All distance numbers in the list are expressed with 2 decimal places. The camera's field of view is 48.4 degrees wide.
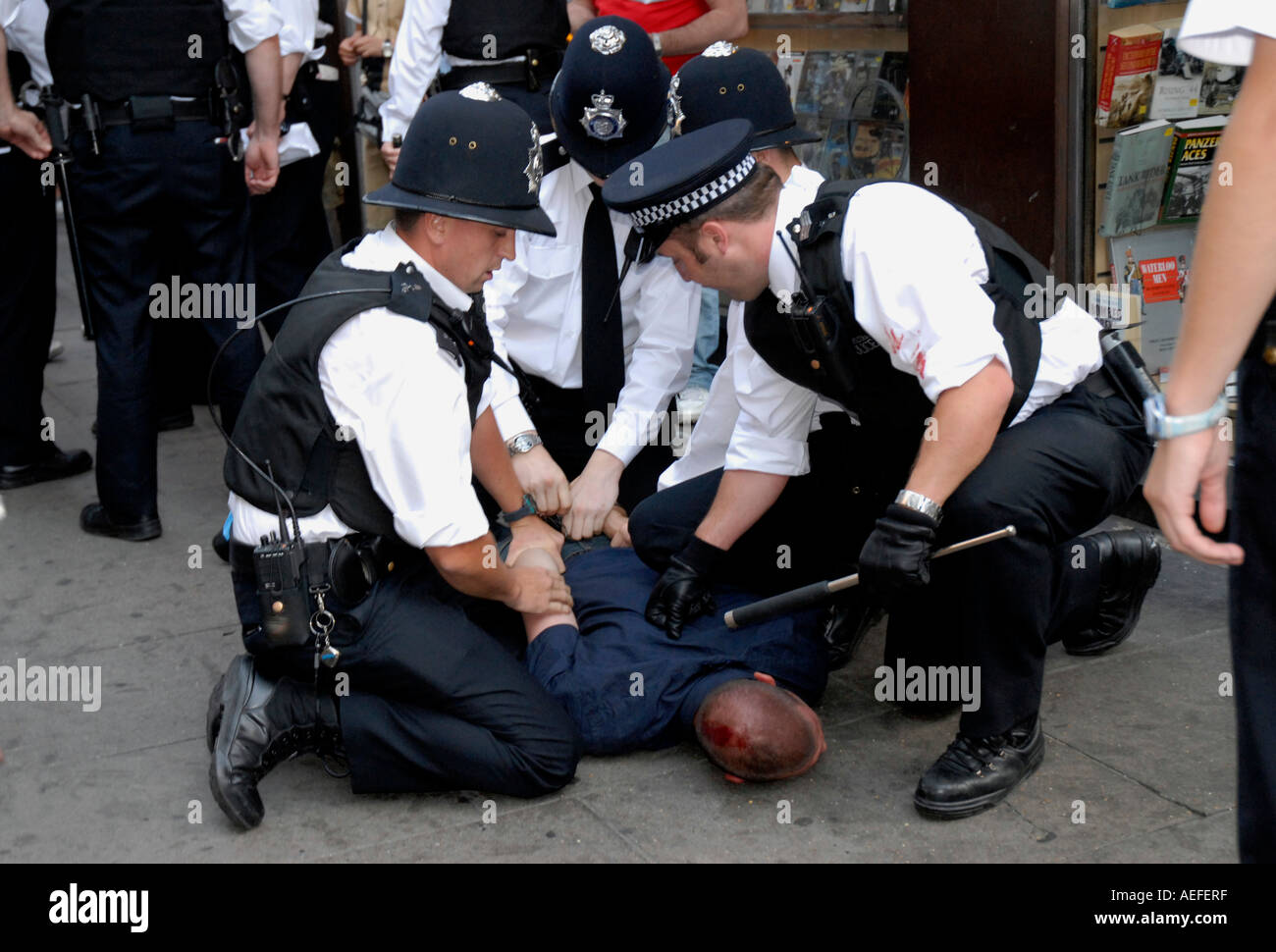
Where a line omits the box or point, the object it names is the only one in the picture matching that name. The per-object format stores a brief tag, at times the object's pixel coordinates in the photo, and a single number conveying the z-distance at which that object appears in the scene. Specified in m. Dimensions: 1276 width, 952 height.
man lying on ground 2.68
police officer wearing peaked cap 2.51
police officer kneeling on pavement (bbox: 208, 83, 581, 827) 2.61
